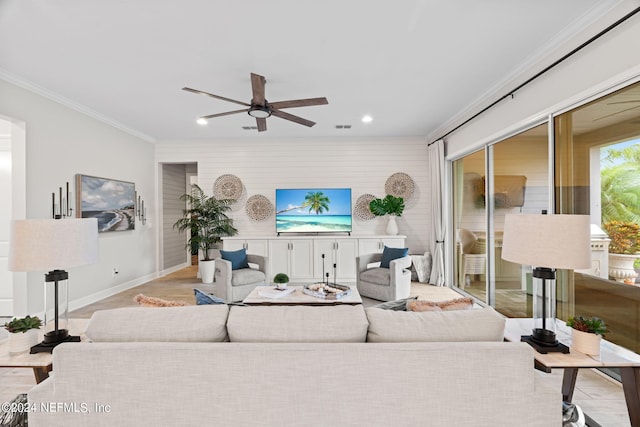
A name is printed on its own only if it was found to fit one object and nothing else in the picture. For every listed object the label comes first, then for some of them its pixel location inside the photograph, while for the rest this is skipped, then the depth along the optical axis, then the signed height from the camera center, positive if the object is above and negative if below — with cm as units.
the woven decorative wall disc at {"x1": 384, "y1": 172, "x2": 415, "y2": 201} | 570 +53
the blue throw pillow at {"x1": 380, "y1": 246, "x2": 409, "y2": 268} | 429 -60
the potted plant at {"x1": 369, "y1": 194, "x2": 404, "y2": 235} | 540 +10
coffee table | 303 -89
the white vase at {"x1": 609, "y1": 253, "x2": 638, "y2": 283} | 209 -40
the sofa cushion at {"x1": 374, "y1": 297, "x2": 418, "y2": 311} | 177 -56
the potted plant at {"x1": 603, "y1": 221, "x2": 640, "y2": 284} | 206 -26
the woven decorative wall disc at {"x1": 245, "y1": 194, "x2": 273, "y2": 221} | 576 +12
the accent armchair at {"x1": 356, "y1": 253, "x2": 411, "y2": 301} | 394 -92
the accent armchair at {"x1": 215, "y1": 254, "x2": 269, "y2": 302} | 400 -92
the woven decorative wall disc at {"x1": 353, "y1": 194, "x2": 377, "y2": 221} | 572 +11
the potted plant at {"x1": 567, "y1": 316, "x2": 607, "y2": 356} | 149 -62
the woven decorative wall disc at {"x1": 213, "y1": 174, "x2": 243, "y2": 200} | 578 +53
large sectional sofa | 125 -73
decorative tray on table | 319 -86
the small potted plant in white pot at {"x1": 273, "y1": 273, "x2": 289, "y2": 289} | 345 -77
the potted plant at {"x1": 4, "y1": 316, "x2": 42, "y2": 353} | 154 -63
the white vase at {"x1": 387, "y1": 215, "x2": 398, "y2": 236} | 543 -25
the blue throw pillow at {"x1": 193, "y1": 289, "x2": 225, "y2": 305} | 194 -56
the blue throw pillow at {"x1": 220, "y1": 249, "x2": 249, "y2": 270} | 434 -65
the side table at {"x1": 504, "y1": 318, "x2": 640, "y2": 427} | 140 -72
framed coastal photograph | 411 +20
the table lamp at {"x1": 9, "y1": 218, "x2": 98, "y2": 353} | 152 -17
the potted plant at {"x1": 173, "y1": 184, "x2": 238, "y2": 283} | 544 -23
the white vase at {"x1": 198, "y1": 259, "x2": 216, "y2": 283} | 543 -104
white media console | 527 -70
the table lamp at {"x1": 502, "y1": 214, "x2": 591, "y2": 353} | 146 -17
